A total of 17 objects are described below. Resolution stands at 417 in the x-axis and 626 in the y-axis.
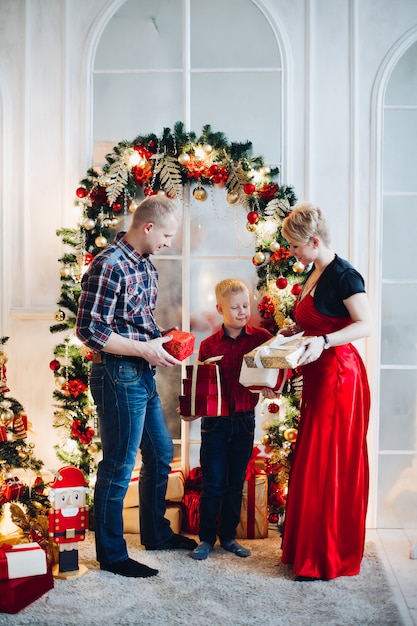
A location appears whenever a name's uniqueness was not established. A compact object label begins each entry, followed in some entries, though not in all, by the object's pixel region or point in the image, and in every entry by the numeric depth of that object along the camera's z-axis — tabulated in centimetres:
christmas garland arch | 365
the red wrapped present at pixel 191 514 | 367
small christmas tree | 343
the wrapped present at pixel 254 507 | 355
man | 300
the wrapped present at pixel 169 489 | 359
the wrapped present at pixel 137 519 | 361
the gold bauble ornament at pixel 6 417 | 345
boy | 332
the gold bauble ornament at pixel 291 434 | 357
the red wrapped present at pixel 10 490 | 338
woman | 304
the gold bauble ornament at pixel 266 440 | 367
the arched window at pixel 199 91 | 383
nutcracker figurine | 310
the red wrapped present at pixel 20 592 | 277
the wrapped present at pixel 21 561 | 284
